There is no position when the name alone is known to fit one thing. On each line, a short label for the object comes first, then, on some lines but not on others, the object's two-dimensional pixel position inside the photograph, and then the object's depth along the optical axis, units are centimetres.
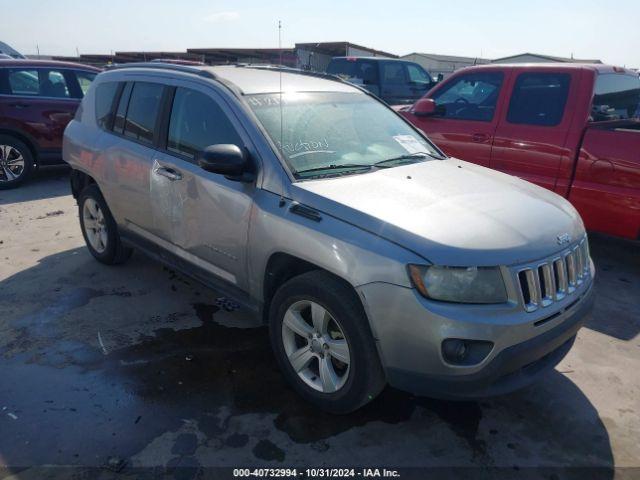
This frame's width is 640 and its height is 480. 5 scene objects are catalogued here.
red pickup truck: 442
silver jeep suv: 226
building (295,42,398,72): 1744
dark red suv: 730
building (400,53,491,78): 2995
